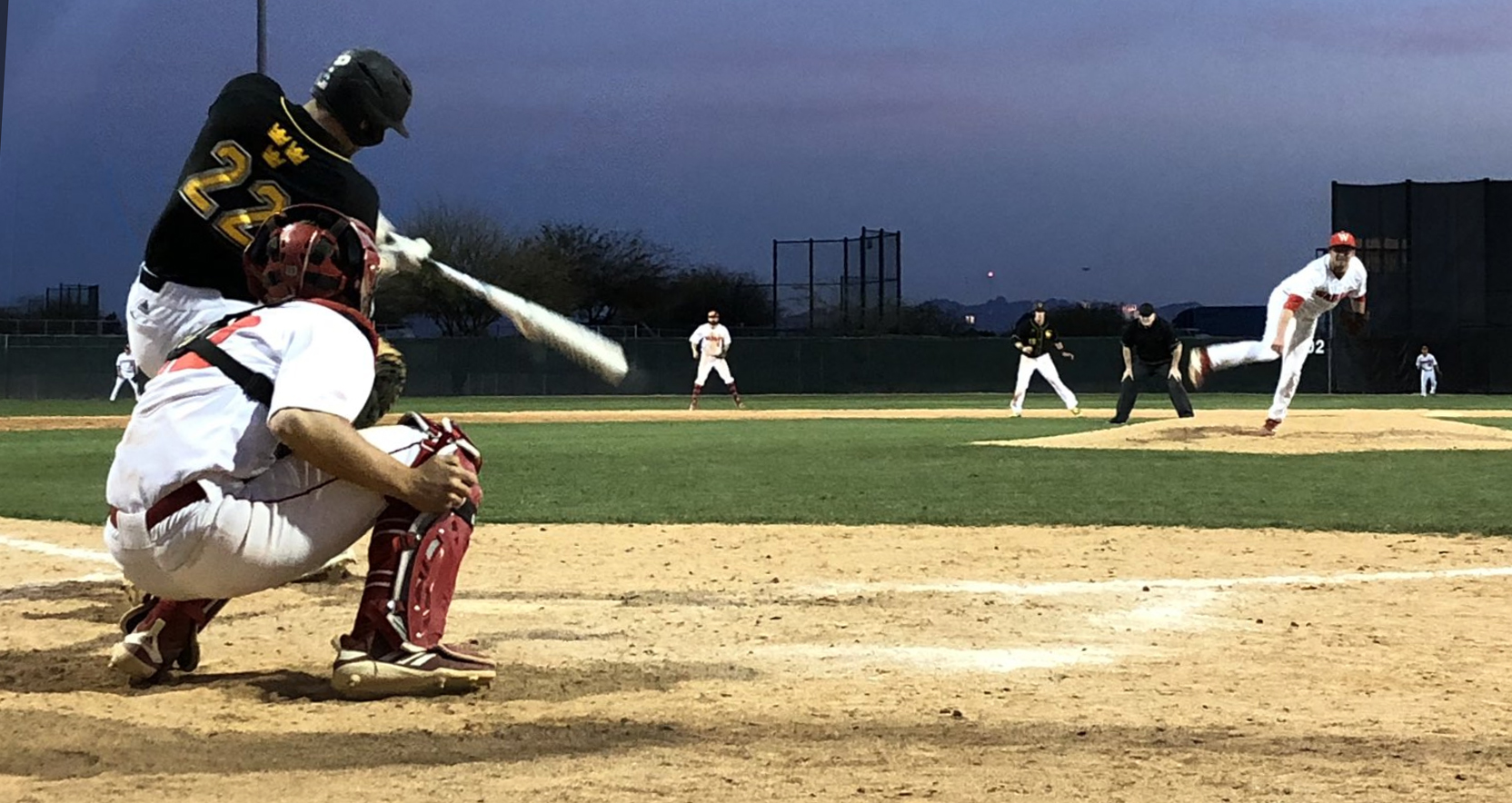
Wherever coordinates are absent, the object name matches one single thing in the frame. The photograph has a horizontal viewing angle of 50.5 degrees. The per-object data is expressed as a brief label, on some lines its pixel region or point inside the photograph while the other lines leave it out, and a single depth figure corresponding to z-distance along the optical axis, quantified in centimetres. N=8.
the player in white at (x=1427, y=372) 4247
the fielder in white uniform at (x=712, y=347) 3048
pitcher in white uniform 1645
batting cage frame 5138
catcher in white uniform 408
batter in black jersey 544
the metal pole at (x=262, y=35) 1852
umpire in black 2159
